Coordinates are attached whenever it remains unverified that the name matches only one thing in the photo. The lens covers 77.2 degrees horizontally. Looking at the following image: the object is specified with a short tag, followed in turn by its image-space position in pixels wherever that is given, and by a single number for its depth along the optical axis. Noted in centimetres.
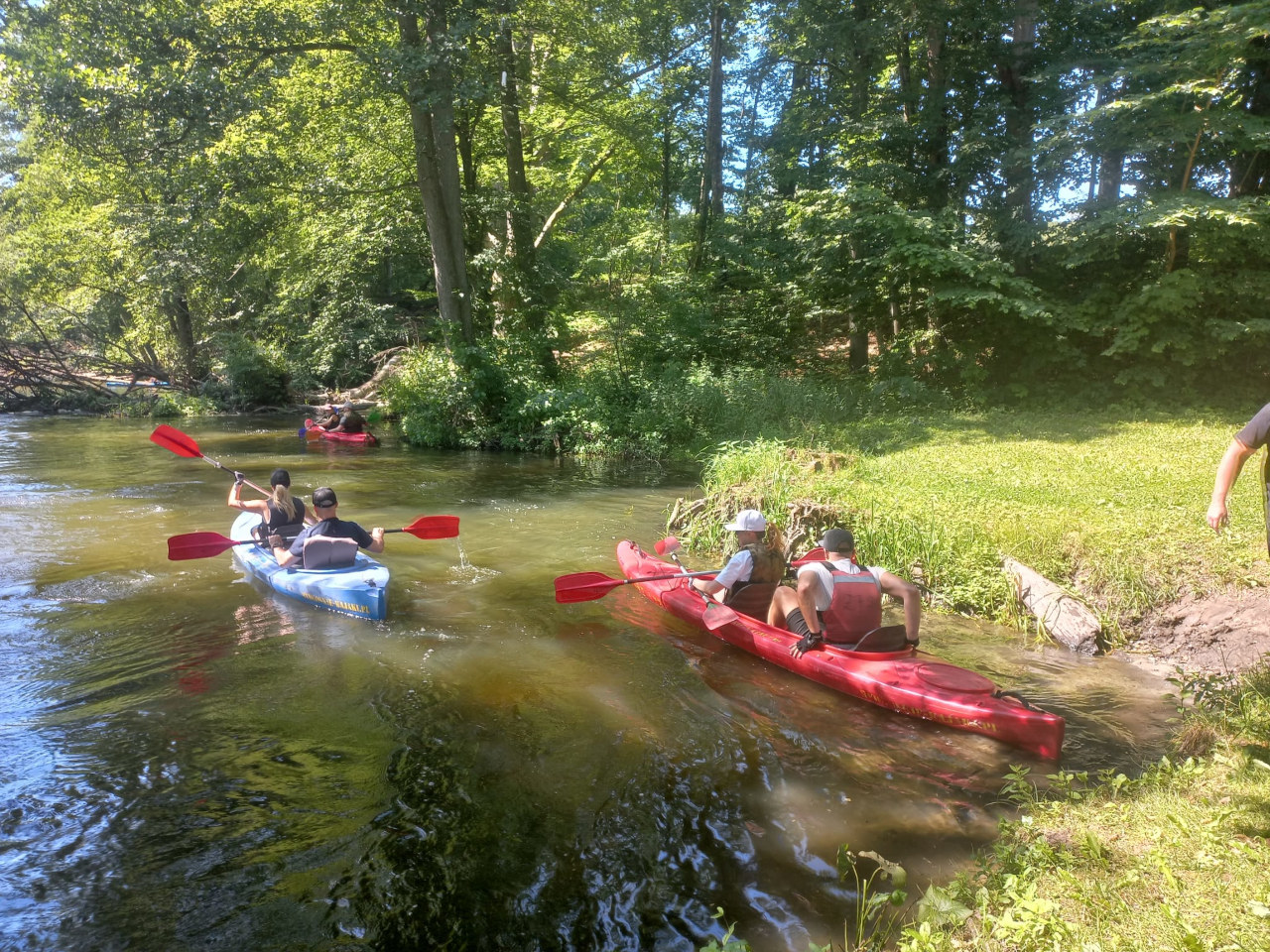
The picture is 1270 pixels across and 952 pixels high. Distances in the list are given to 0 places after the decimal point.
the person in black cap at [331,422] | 1772
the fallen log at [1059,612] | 607
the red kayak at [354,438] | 1705
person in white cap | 636
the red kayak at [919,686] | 454
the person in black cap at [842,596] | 549
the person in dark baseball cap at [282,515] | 814
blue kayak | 689
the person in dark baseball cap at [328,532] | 727
